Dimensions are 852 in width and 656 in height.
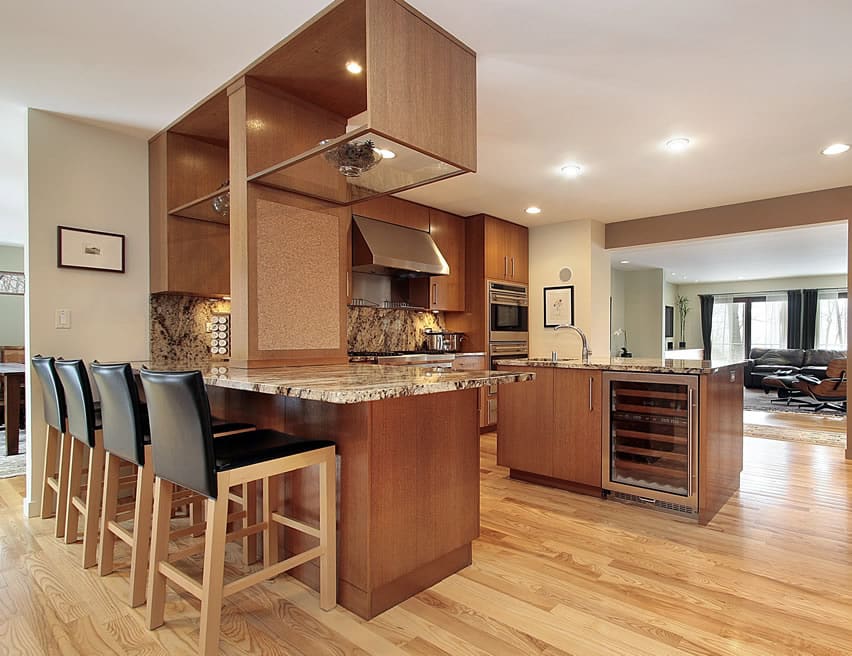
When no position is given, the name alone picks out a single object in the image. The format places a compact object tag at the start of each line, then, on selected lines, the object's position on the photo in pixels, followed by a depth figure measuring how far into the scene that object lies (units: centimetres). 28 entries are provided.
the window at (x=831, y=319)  1033
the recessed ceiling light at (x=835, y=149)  354
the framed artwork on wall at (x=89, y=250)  309
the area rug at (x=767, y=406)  706
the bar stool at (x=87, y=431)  223
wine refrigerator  288
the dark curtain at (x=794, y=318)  1082
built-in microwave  566
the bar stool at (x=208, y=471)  157
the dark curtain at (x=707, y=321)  1191
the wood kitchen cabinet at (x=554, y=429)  324
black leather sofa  933
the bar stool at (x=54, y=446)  257
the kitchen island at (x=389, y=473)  184
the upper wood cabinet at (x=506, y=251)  566
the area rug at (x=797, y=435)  507
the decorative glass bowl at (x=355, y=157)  226
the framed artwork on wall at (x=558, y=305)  584
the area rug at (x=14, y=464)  384
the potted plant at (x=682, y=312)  1200
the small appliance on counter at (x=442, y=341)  557
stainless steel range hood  446
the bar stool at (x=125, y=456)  193
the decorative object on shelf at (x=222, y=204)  310
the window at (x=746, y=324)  1117
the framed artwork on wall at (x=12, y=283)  689
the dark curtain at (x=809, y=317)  1066
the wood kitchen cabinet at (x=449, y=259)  536
